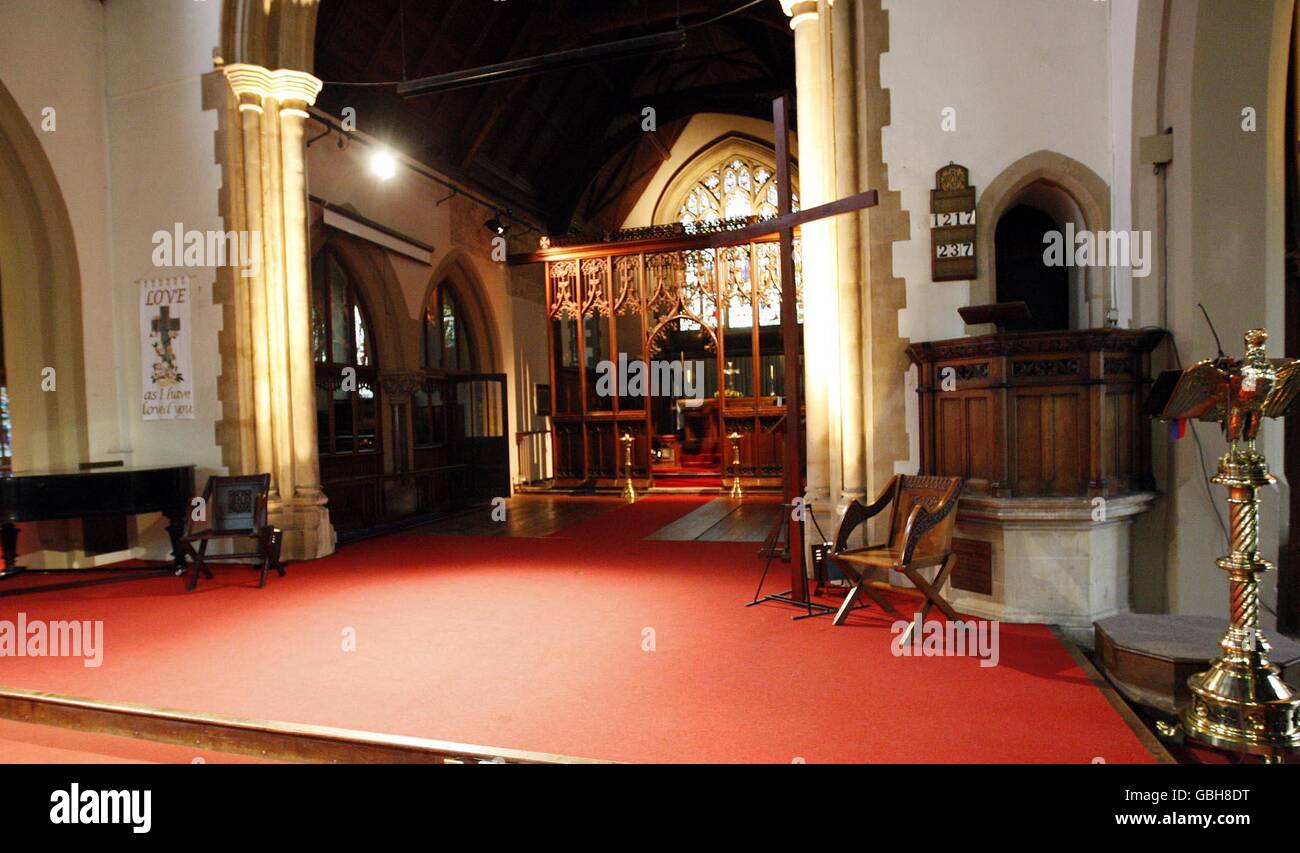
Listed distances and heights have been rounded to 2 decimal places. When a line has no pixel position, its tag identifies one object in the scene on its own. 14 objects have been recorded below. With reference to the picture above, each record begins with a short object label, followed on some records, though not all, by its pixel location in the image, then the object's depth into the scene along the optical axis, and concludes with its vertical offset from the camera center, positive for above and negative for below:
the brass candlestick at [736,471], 10.36 -1.09
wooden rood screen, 10.98 +0.89
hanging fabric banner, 6.60 +0.52
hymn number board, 4.55 +1.03
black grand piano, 5.34 -0.64
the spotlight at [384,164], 7.98 +2.59
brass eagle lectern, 2.38 -0.61
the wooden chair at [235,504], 5.98 -0.78
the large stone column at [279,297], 6.44 +0.96
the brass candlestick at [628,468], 10.72 -1.06
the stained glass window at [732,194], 15.23 +4.23
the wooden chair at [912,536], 3.62 -0.75
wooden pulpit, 3.93 -0.13
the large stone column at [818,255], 5.12 +0.97
